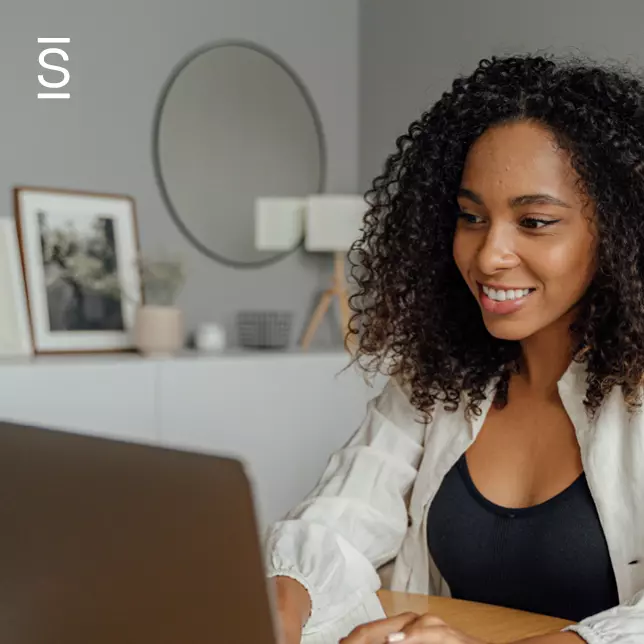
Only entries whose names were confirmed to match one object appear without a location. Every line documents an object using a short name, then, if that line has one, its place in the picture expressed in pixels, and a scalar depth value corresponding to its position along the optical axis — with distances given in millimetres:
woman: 1257
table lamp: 3670
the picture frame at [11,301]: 3018
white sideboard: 2873
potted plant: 3176
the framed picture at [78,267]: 3148
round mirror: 3602
